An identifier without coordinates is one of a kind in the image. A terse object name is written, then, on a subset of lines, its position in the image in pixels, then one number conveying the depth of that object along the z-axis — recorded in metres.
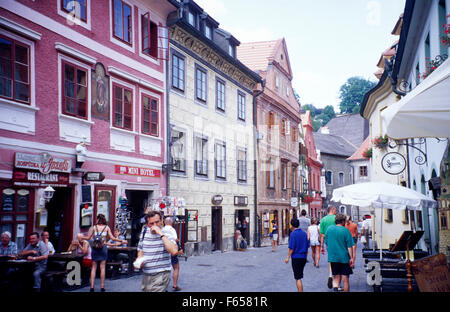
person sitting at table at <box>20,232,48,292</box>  9.92
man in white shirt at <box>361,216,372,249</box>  24.28
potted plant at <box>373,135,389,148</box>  22.55
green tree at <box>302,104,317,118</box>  56.53
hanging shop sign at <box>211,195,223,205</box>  21.70
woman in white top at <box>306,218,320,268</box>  15.69
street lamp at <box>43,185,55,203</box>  11.41
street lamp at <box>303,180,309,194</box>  41.58
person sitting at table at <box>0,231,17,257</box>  9.91
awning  5.41
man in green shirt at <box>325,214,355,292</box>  9.62
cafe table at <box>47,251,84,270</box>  11.07
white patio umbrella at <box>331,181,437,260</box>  11.61
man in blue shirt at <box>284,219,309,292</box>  9.67
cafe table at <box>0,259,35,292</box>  9.44
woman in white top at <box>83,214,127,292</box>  10.84
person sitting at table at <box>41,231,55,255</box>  10.67
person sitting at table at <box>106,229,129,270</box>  13.01
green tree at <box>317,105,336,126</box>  58.06
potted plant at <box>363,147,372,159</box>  28.06
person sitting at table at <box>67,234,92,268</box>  11.70
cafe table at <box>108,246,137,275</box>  12.92
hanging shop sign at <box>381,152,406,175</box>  15.25
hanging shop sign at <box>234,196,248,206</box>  24.55
